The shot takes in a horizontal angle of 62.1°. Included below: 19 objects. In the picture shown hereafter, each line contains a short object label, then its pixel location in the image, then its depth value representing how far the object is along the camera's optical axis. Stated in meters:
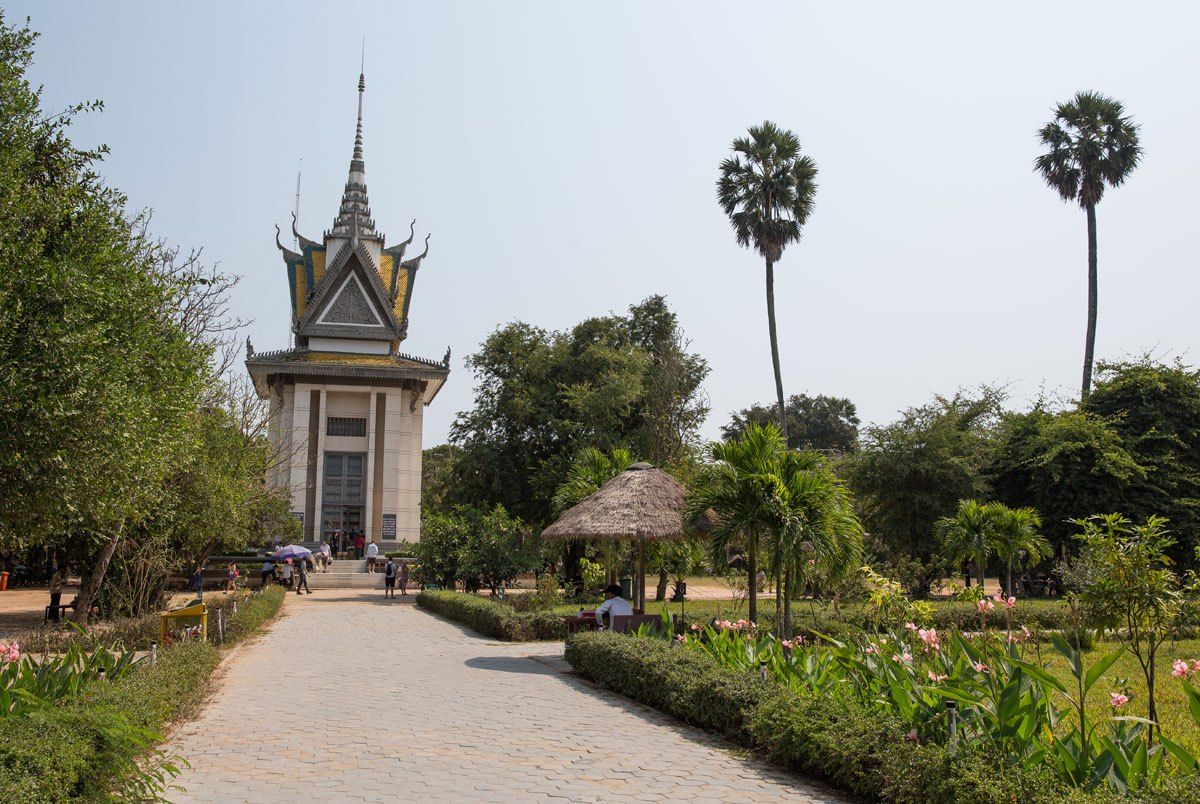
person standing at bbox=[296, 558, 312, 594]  33.53
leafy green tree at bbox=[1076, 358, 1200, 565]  27.75
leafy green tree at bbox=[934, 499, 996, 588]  23.30
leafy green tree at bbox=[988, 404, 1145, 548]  27.80
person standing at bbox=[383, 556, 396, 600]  31.53
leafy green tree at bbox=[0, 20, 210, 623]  10.40
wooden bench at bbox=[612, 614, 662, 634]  14.48
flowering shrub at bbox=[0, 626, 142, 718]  6.11
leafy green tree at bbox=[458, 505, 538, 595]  28.34
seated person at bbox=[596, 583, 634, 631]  14.62
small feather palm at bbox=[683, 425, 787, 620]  13.66
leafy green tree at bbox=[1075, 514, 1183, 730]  7.40
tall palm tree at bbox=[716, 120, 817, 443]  34.88
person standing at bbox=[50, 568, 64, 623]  20.52
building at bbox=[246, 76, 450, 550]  45.12
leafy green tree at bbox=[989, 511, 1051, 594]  23.41
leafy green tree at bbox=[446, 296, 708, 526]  32.16
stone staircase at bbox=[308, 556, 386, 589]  37.69
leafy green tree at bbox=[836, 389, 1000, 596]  30.23
